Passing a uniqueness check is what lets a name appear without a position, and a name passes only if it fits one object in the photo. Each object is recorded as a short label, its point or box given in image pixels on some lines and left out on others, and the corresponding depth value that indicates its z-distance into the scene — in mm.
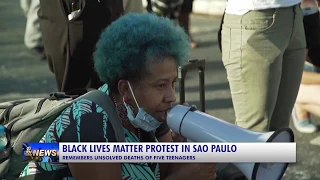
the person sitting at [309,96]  7770
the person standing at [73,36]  5835
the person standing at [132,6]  6563
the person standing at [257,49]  5359
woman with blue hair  3555
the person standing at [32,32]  11502
